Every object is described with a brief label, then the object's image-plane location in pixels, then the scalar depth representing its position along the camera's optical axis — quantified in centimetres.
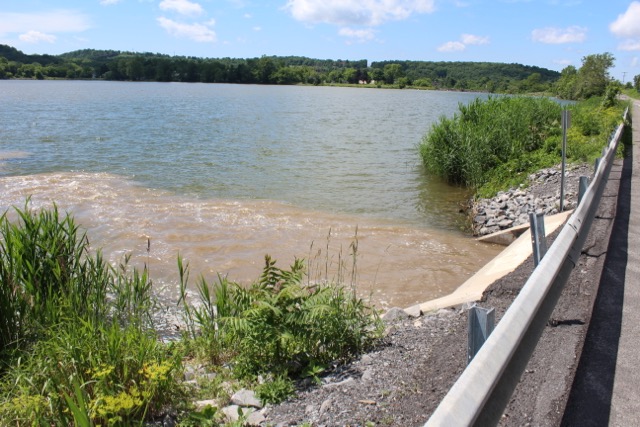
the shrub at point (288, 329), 505
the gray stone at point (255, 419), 416
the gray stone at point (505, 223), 1377
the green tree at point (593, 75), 7750
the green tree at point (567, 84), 8712
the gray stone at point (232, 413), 424
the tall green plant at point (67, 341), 416
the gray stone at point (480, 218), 1450
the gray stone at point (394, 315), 660
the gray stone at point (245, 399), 451
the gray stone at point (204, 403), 454
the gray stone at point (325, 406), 408
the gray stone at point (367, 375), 452
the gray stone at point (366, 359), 502
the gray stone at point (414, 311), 669
